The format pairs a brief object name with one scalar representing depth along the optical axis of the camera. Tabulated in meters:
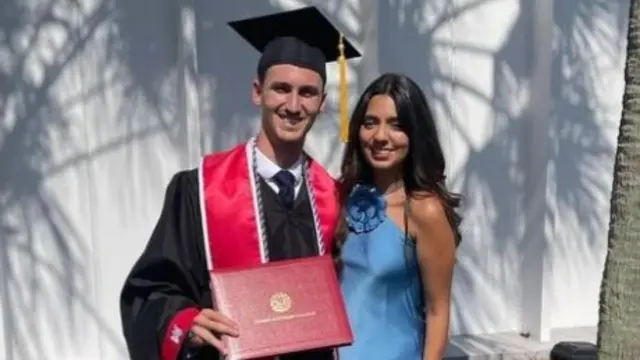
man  2.51
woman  2.67
